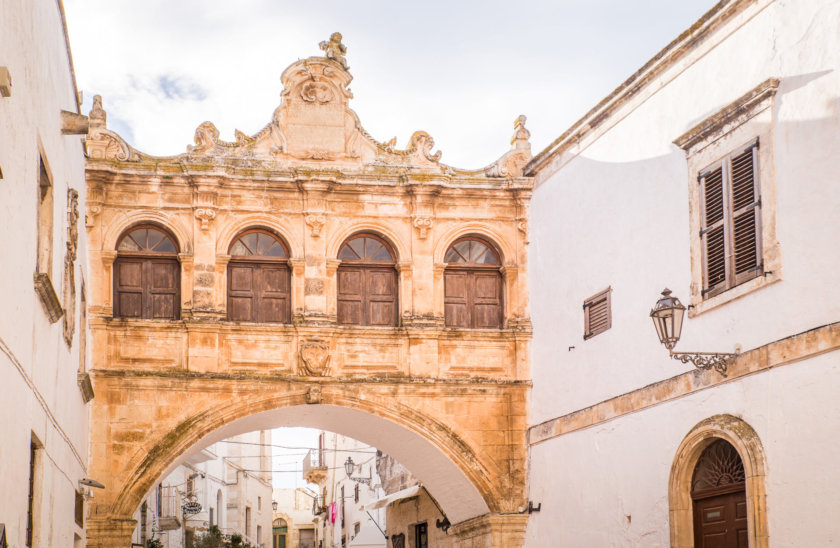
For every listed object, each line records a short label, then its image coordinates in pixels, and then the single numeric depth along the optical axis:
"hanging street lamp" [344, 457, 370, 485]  25.84
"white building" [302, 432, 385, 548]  25.91
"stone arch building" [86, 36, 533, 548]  14.87
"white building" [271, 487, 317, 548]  45.53
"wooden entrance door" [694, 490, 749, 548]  10.60
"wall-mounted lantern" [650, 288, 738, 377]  9.91
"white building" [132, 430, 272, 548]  25.94
